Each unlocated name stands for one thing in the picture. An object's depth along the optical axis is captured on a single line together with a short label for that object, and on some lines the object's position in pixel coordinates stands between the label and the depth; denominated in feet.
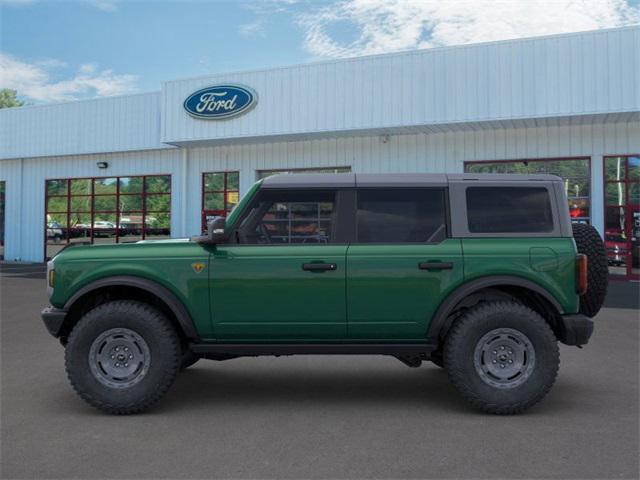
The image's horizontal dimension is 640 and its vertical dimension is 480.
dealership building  51.57
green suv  15.87
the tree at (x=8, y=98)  230.68
